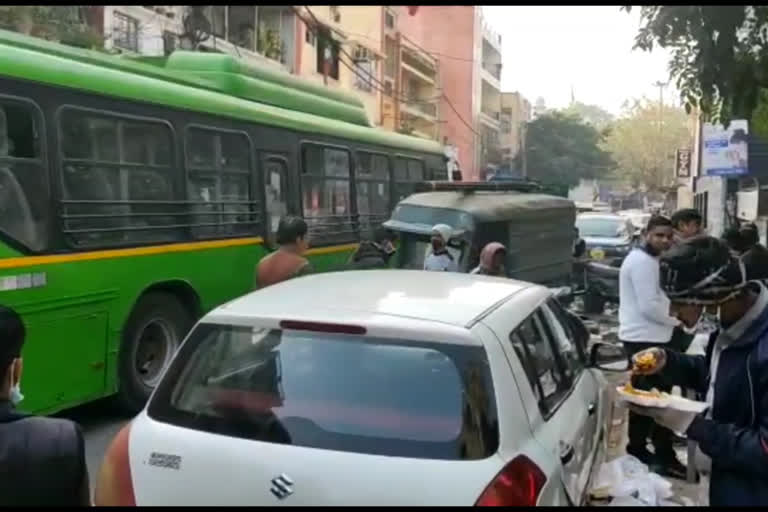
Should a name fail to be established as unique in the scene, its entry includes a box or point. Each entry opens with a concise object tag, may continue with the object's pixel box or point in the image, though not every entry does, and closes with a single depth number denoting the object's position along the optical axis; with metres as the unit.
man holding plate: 2.71
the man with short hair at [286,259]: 6.12
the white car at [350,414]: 2.79
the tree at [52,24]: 14.65
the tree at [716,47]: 4.36
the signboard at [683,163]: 33.22
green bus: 5.86
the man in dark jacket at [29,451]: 2.33
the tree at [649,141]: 62.53
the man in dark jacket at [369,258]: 8.34
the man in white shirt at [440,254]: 8.16
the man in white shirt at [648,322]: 5.89
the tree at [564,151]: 65.12
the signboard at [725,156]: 17.28
